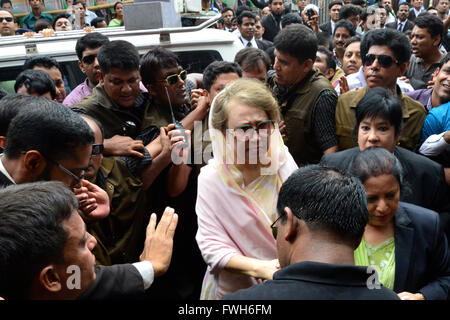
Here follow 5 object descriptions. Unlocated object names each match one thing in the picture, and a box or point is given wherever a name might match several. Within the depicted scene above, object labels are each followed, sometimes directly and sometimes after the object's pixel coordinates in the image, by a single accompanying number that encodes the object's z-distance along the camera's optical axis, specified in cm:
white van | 392
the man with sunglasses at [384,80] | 286
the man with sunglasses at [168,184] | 289
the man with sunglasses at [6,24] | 677
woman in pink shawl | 197
